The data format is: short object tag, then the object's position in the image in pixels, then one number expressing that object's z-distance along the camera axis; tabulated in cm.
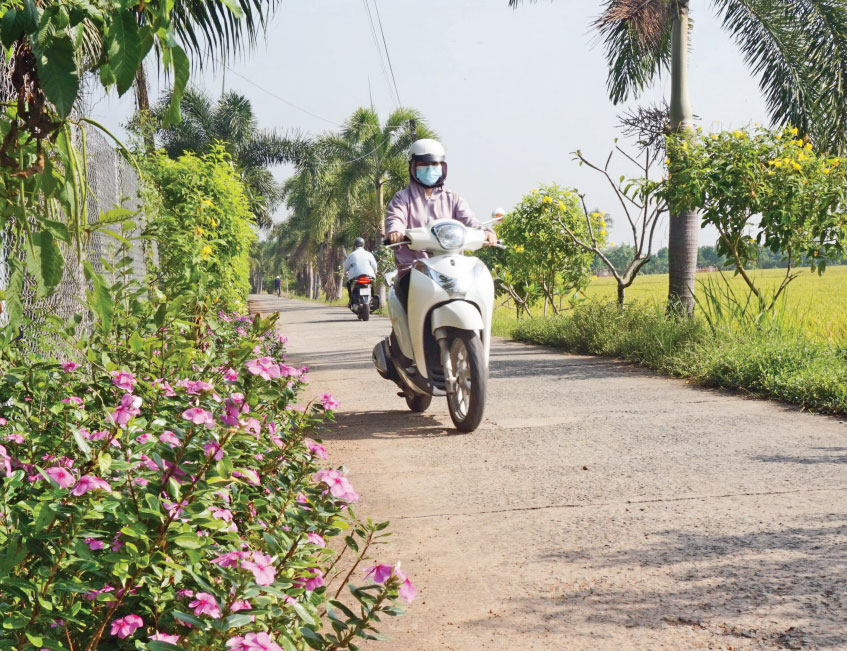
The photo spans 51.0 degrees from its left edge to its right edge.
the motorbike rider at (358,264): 1931
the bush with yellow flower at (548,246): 1526
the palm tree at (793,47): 1175
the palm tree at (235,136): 3800
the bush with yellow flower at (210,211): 952
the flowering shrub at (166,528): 174
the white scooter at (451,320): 566
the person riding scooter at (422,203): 636
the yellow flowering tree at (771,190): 873
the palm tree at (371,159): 4141
